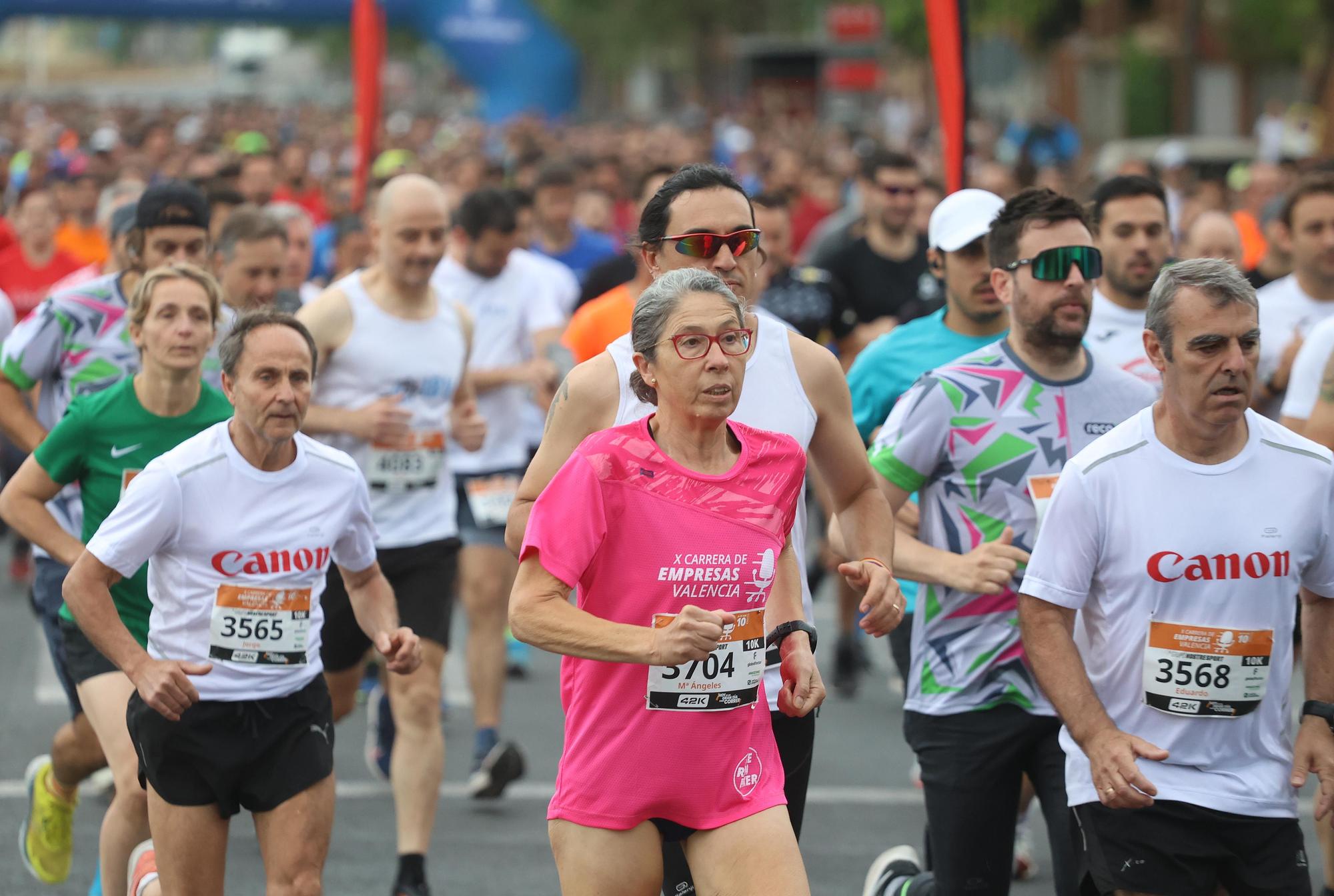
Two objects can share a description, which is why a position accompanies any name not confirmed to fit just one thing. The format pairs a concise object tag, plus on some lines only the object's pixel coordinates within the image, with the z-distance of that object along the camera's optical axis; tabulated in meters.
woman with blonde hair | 10.93
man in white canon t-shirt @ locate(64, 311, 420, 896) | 9.83
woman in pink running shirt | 8.20
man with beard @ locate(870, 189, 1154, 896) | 10.39
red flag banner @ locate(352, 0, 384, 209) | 29.27
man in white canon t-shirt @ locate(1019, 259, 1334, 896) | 8.76
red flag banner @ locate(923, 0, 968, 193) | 16.84
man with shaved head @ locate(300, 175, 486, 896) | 13.84
